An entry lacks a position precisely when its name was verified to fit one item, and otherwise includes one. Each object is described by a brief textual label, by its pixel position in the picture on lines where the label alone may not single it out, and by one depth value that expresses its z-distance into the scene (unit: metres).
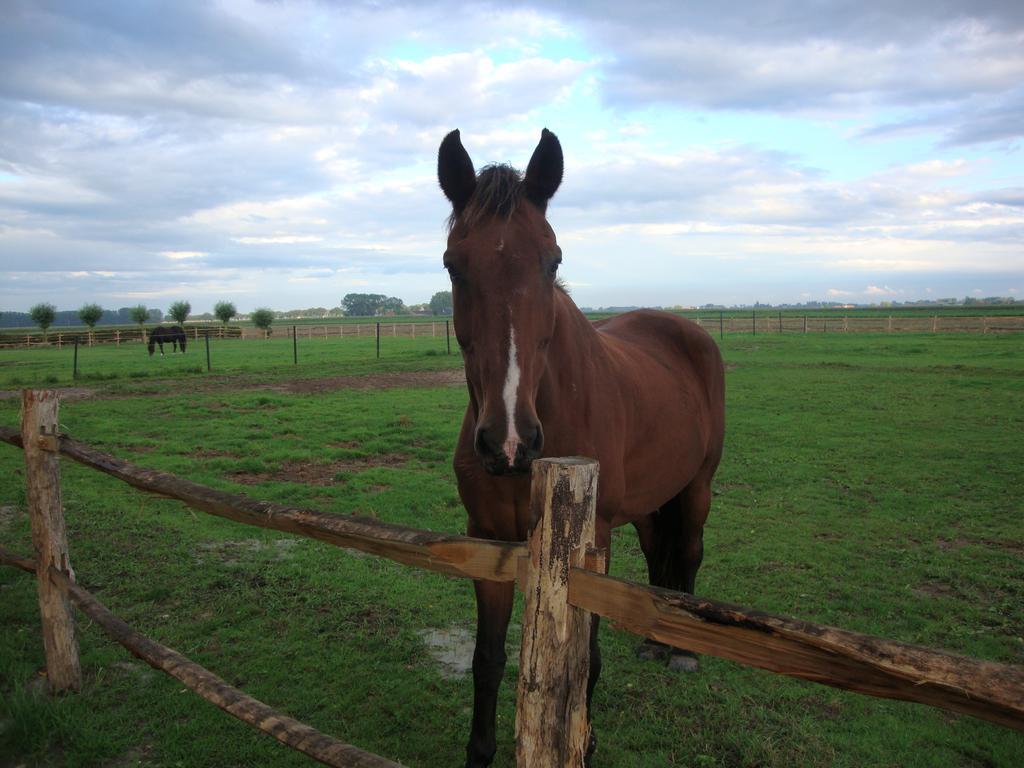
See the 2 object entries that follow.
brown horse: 2.19
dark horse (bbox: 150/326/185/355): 30.28
